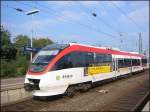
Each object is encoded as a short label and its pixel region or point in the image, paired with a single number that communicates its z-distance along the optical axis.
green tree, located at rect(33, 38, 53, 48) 47.20
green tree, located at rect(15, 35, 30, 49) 42.86
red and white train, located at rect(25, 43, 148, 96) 6.42
